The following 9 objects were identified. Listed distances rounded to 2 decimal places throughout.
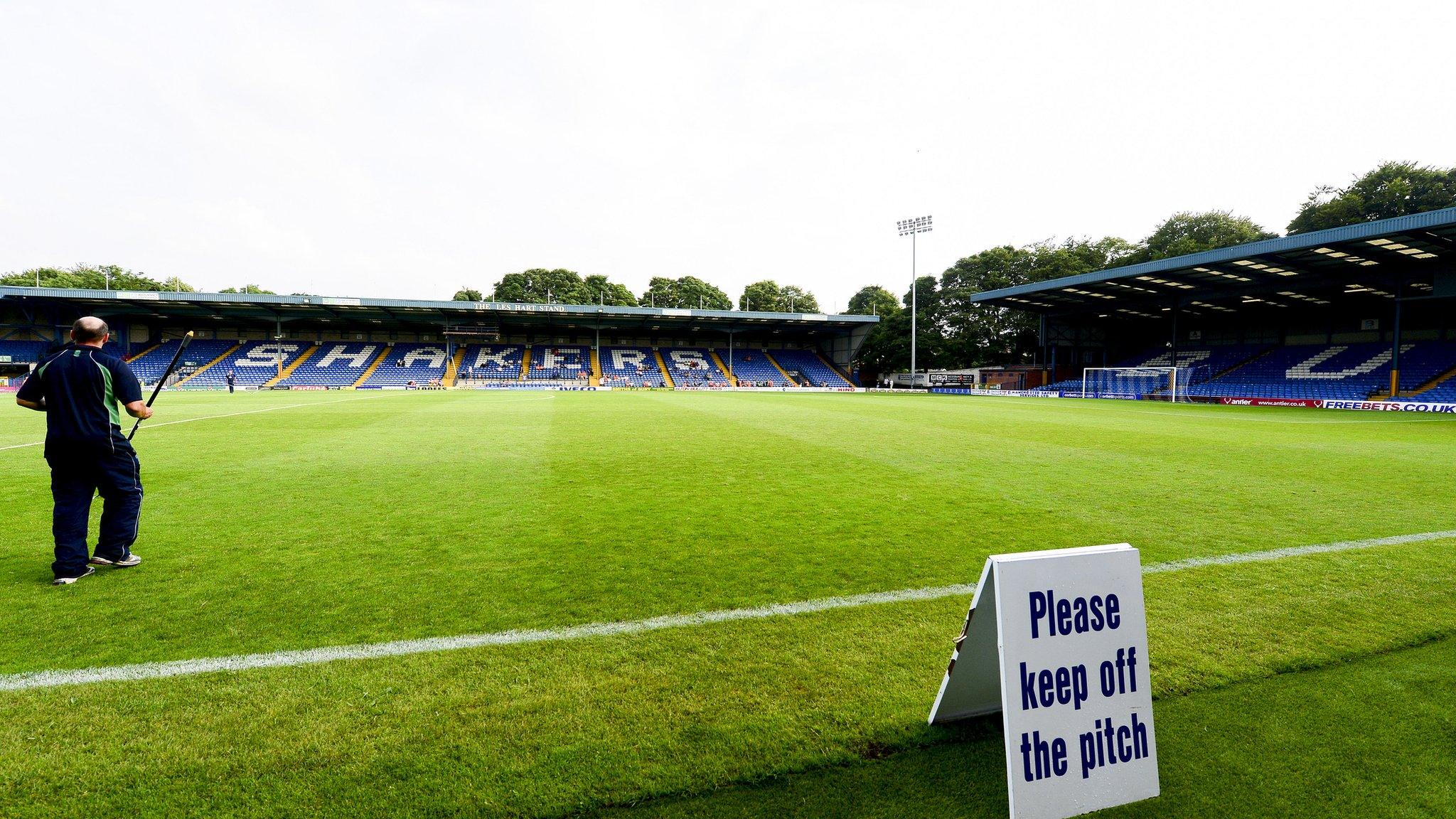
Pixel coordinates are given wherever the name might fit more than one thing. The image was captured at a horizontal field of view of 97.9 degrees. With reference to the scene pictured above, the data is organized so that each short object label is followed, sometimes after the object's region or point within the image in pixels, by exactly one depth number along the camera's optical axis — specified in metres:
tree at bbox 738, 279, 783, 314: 83.19
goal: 36.38
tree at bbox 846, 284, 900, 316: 72.66
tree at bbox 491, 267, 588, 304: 78.75
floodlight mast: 48.69
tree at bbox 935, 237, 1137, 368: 55.34
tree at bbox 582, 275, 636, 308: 78.81
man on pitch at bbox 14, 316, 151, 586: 3.88
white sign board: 1.96
